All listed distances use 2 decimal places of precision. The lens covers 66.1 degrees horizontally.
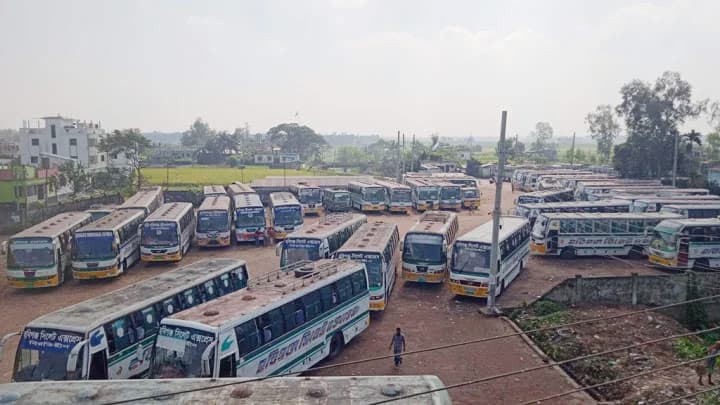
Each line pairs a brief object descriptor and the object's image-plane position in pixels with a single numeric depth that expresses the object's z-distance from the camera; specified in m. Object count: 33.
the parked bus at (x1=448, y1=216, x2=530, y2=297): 17.84
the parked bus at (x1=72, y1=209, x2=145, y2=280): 20.31
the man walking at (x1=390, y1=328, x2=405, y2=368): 13.29
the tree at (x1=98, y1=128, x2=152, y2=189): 49.53
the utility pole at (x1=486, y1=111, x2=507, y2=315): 16.70
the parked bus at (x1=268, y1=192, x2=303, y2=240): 28.33
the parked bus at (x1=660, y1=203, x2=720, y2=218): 28.58
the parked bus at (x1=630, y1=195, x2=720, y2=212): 30.20
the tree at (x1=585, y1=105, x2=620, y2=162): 74.38
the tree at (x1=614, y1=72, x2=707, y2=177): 50.69
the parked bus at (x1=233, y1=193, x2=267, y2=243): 27.36
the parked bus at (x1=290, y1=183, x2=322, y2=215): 38.56
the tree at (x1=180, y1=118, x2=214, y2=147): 144.62
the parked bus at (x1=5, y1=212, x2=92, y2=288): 19.30
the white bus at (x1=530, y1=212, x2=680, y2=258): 24.98
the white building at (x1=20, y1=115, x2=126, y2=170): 63.06
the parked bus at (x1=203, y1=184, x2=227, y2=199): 35.28
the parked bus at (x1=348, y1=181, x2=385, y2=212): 38.75
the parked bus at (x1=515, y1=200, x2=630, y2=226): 28.17
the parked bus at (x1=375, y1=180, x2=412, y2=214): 38.69
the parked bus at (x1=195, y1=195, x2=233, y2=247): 26.17
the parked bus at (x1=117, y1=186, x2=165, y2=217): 27.31
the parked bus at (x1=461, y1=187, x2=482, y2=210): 41.69
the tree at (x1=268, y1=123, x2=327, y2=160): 113.94
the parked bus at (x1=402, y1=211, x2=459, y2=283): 19.33
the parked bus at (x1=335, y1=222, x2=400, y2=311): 16.62
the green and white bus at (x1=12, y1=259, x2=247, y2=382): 10.20
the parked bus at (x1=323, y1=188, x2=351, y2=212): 38.06
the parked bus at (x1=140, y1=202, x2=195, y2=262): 22.92
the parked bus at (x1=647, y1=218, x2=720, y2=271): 22.34
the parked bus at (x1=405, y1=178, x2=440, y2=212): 40.12
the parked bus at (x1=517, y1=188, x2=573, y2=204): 35.05
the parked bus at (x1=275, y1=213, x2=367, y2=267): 18.56
